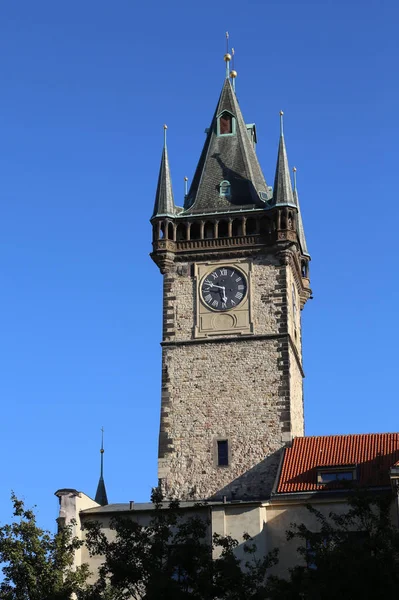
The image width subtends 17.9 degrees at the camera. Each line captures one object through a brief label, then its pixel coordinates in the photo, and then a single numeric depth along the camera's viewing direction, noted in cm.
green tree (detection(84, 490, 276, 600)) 3634
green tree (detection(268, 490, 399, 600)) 3481
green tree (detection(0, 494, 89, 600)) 3984
